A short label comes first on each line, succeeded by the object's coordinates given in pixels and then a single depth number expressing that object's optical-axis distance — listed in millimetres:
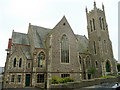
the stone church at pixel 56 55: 23531
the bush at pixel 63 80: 19047
